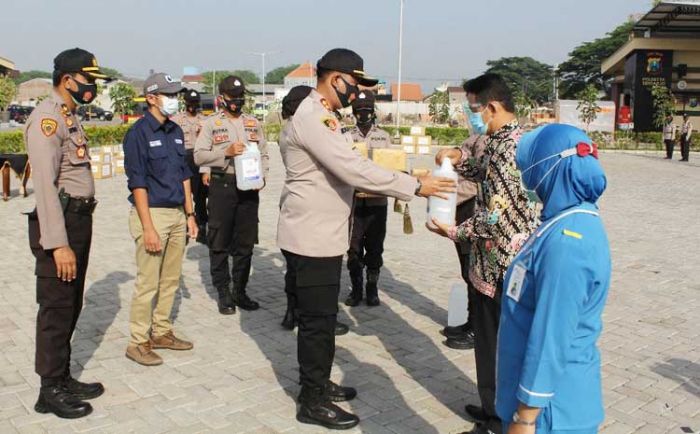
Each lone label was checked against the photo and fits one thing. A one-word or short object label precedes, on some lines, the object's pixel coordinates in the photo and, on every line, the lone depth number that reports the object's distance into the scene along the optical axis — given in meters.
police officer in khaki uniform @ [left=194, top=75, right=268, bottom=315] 5.99
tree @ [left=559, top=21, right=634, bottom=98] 61.69
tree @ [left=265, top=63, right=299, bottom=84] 171.66
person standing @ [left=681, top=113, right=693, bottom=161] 22.98
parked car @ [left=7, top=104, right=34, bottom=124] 47.16
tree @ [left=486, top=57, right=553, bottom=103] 88.00
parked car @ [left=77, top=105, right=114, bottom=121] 57.90
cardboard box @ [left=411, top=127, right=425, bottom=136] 25.91
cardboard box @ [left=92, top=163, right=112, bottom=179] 16.12
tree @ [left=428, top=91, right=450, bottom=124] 52.72
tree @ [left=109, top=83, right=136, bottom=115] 45.28
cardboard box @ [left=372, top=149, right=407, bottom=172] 5.16
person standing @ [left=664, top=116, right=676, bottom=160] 24.22
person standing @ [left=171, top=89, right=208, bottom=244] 8.91
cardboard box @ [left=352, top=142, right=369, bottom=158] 5.30
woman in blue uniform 1.90
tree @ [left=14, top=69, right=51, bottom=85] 145.31
